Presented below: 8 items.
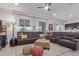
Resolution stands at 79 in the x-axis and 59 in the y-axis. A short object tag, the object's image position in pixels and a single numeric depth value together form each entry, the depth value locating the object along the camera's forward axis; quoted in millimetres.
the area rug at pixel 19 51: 2133
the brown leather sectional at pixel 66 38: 2565
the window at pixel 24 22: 3741
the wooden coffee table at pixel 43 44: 2656
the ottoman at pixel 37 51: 1879
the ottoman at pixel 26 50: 2100
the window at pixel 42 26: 3927
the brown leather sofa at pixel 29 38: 3230
